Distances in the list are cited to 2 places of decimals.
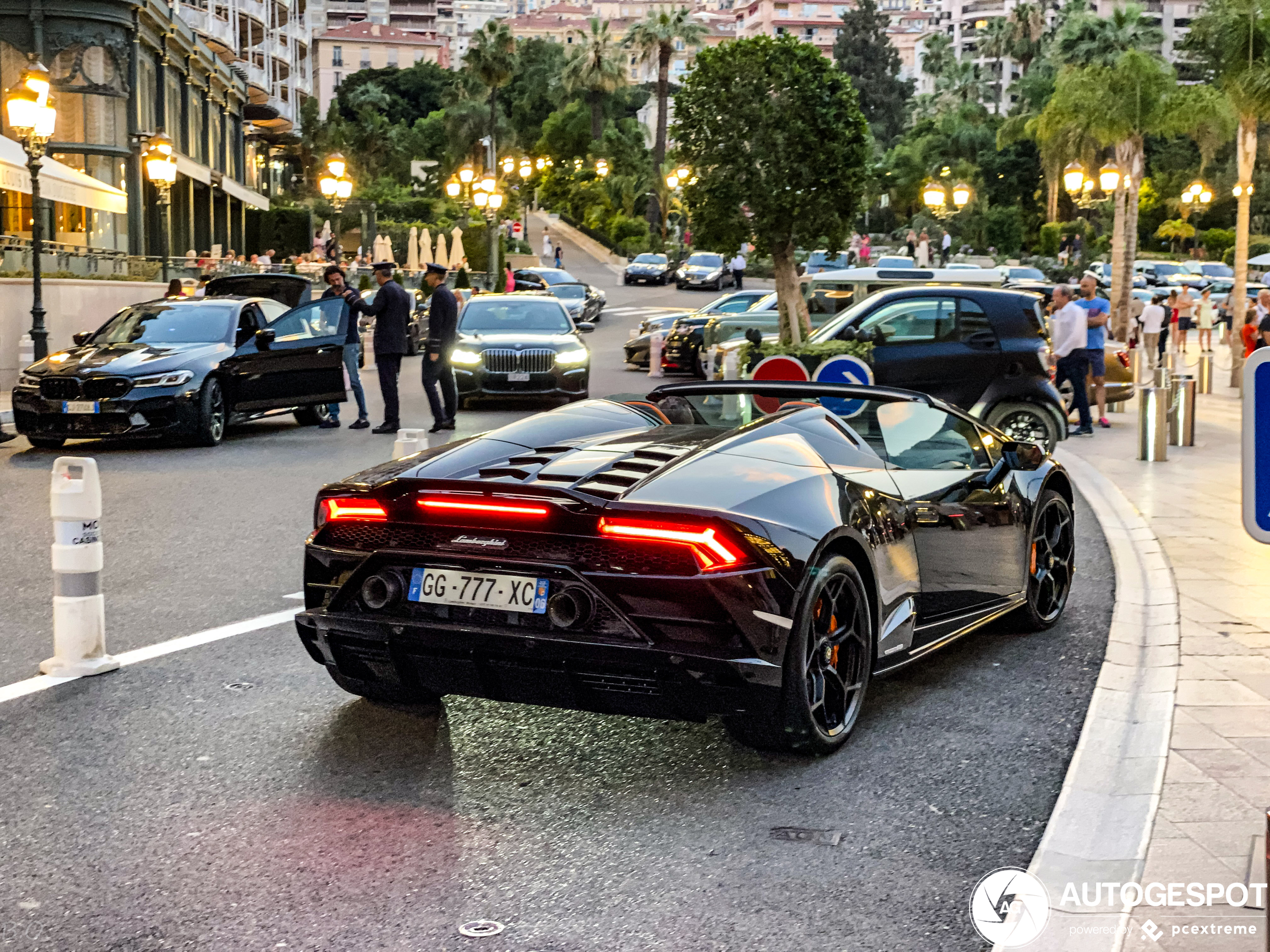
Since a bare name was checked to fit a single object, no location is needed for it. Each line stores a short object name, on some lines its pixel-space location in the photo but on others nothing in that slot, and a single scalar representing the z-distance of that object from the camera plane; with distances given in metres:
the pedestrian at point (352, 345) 17.48
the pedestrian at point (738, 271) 57.69
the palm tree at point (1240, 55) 31.47
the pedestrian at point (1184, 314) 37.44
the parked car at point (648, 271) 64.00
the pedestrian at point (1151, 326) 30.36
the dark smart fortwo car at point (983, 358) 15.33
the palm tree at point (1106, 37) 68.19
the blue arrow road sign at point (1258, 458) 3.26
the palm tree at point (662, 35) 82.69
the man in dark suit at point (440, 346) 17.33
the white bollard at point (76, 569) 6.29
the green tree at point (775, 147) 20.28
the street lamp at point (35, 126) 18.77
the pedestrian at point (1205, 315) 35.38
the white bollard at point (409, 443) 9.39
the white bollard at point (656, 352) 26.98
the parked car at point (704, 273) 57.81
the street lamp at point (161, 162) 30.19
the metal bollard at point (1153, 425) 15.71
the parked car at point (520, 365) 19.92
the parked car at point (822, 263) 48.06
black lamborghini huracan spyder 4.83
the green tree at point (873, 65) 138.38
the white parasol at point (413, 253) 51.41
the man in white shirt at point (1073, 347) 18.30
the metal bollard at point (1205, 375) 25.20
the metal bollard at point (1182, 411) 17.45
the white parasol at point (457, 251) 51.00
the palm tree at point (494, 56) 85.62
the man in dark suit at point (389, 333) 17.34
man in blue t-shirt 18.81
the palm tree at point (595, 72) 96.56
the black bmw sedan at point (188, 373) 14.95
